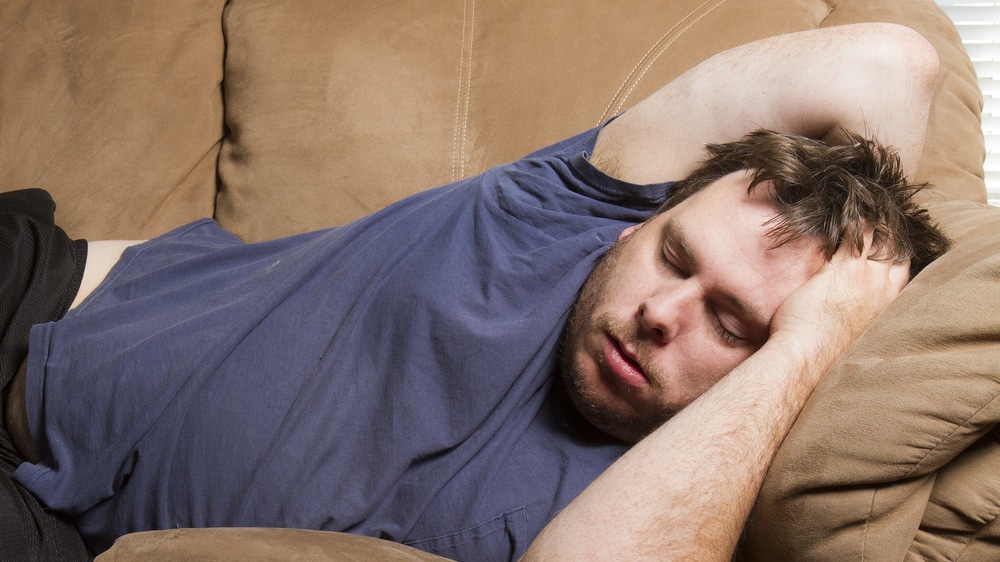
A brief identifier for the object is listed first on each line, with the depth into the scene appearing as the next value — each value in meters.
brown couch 1.40
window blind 2.05
